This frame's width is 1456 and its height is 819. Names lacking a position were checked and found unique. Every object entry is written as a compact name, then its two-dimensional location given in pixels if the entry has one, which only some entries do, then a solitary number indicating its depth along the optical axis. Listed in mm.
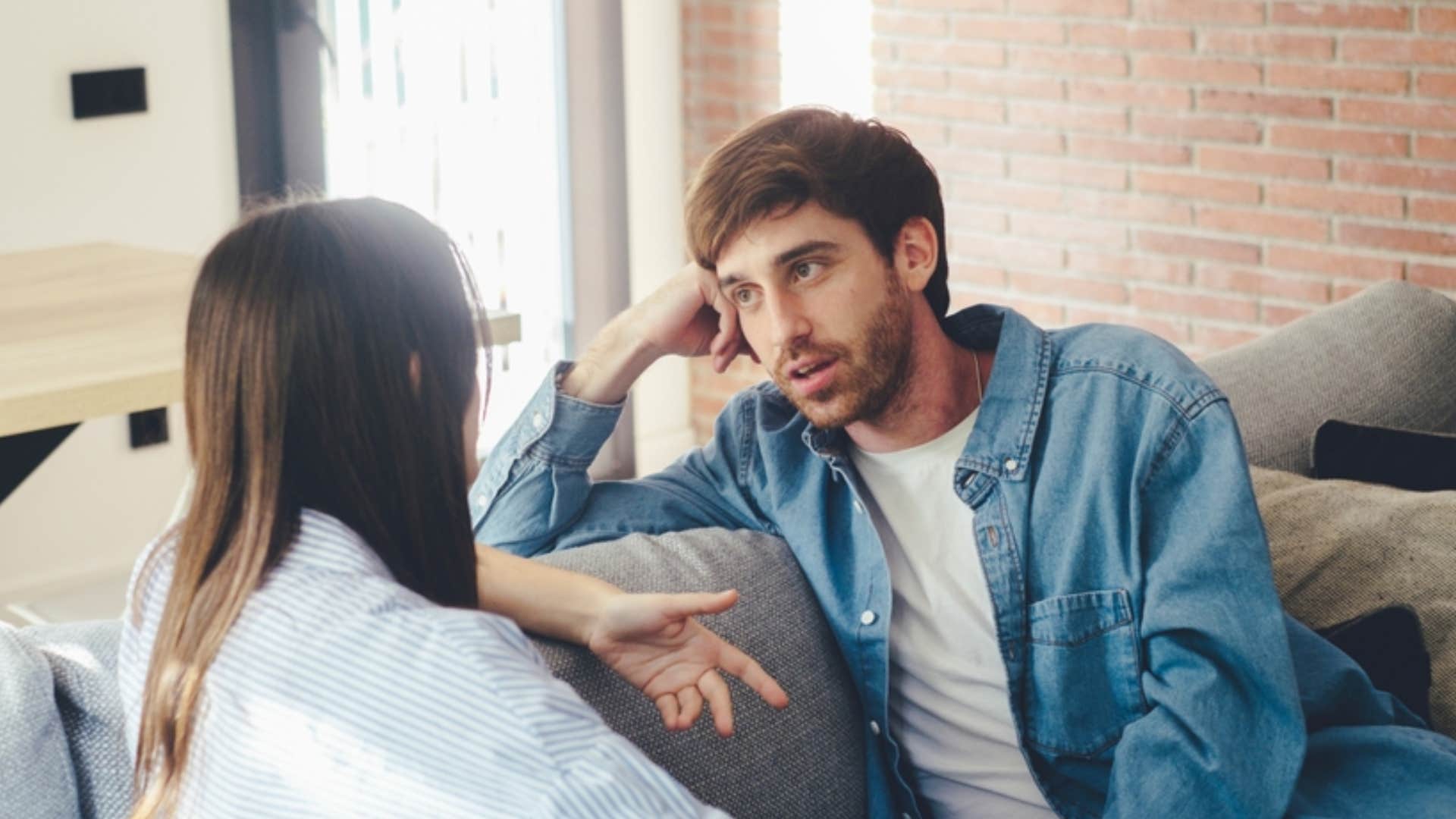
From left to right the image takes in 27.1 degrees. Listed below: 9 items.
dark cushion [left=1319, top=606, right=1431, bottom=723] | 2547
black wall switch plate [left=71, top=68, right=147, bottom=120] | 3957
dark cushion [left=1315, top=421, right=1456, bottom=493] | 2775
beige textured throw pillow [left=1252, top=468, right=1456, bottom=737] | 2568
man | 2315
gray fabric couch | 2081
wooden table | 2688
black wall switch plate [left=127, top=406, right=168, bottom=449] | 4159
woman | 1817
